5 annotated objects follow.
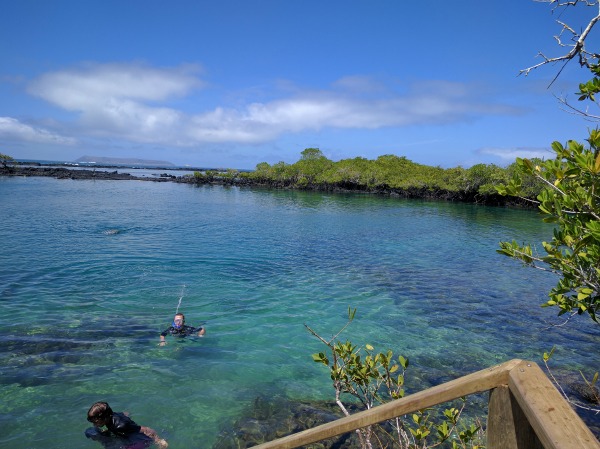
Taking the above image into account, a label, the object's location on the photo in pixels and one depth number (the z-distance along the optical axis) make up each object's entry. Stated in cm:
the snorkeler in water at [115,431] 583
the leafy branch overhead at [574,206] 347
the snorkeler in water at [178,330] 1001
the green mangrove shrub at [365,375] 335
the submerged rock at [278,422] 661
